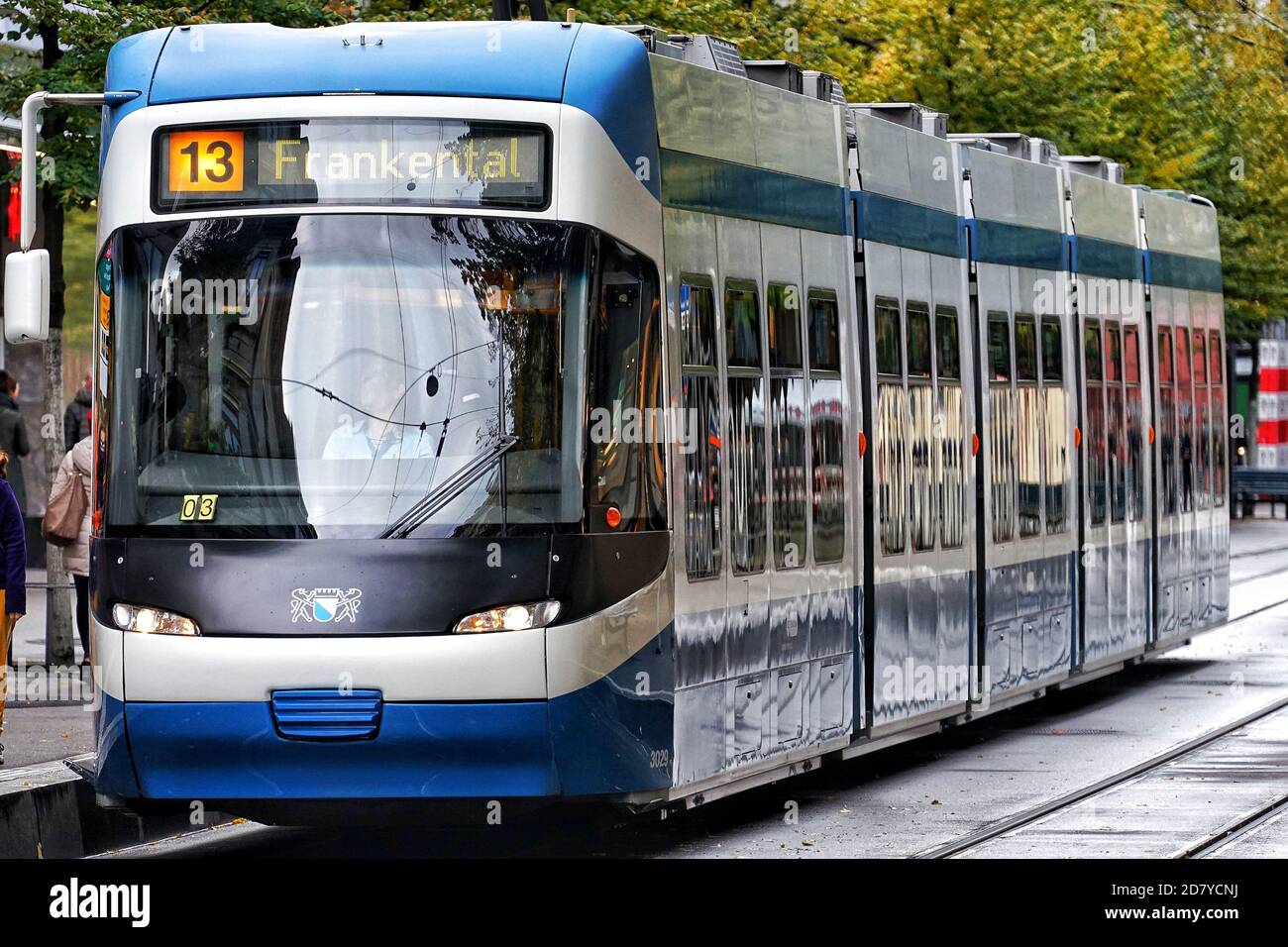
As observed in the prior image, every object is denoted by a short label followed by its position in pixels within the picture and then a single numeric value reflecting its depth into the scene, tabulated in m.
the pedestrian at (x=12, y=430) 23.98
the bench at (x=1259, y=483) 51.47
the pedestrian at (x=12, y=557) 13.52
